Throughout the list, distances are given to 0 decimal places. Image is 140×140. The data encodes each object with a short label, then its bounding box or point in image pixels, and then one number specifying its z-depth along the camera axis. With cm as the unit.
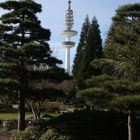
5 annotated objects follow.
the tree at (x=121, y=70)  1248
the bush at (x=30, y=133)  1727
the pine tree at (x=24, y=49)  1860
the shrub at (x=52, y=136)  1622
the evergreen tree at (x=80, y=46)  4366
